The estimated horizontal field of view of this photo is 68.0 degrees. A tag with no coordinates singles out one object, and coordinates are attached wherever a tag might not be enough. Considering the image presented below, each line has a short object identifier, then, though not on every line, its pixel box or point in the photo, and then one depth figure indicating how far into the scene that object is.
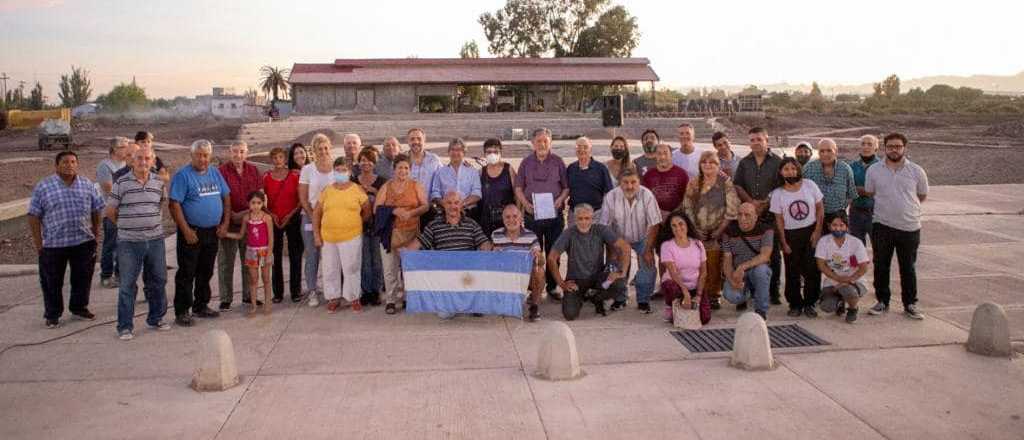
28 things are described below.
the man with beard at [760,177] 7.54
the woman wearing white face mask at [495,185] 7.84
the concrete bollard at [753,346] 5.78
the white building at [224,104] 83.49
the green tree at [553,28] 61.28
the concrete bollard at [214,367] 5.46
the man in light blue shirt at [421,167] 7.89
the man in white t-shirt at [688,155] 8.30
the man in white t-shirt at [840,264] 7.07
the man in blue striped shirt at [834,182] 7.43
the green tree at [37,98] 89.50
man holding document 7.79
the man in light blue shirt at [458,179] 7.83
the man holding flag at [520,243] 7.34
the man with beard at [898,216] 7.09
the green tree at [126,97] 103.19
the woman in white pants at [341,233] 7.47
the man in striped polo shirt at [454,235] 7.48
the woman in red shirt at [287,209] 7.79
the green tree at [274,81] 75.69
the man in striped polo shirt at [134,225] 6.72
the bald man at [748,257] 7.19
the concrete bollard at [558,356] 5.61
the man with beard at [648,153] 8.38
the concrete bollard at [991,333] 6.03
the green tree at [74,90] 99.94
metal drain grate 6.41
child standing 7.42
